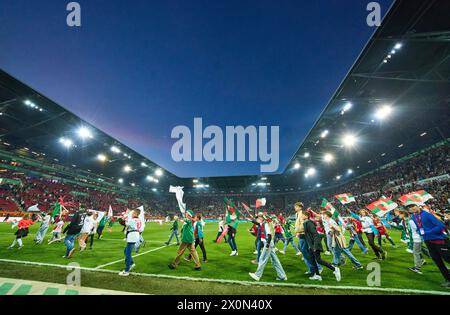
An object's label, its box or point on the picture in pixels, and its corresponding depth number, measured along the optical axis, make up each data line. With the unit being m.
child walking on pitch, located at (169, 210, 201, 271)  7.36
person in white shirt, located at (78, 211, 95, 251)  9.60
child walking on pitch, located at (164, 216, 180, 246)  11.42
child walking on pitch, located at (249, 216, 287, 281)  6.19
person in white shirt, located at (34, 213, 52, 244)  11.72
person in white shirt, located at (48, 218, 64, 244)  12.31
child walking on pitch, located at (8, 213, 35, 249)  10.18
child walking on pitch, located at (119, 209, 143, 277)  6.57
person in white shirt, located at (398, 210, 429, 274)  7.05
